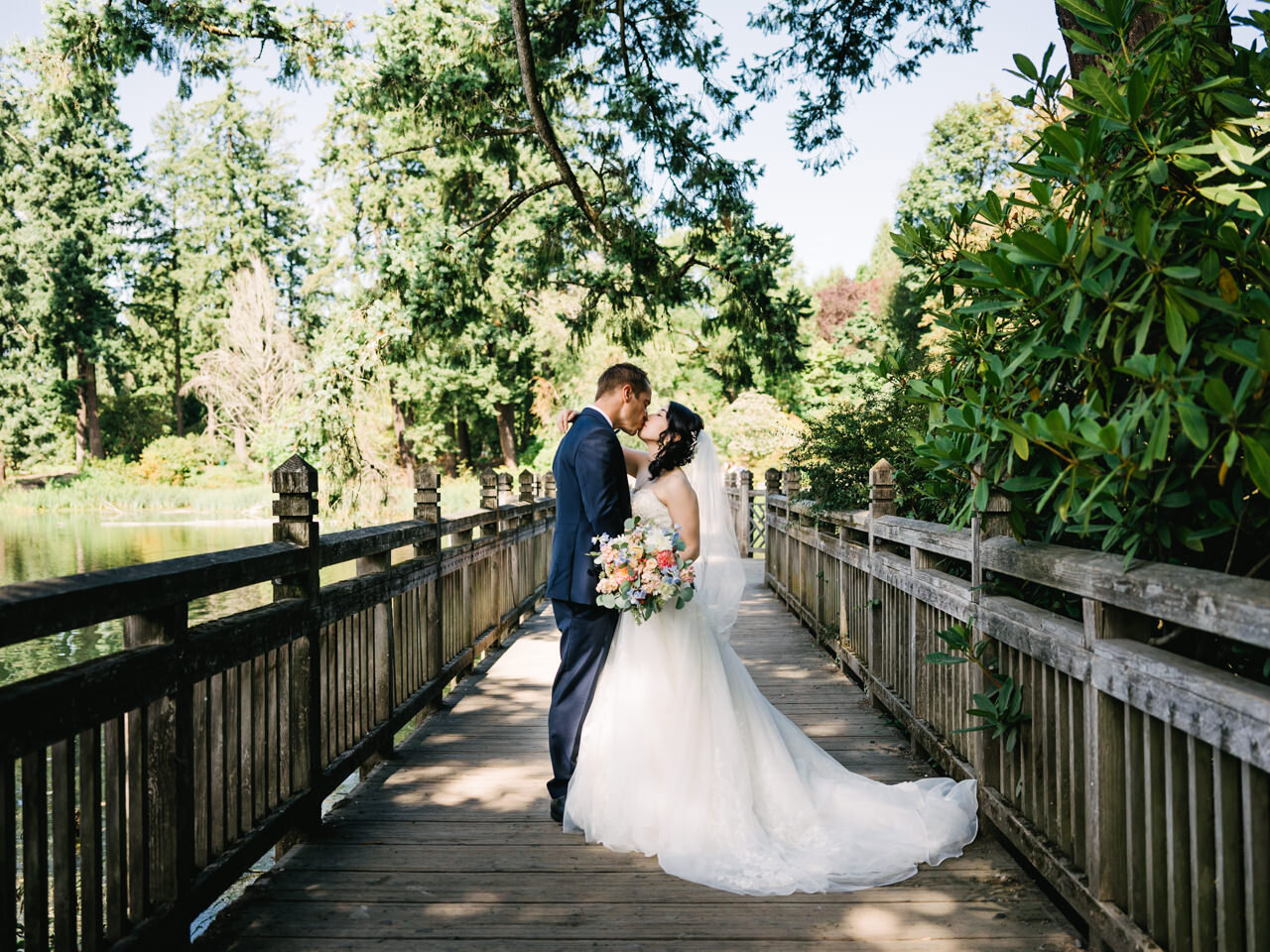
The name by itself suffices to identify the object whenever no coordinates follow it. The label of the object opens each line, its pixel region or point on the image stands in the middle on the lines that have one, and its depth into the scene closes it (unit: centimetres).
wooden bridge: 216
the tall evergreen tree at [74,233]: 3934
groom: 412
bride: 351
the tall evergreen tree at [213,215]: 4512
